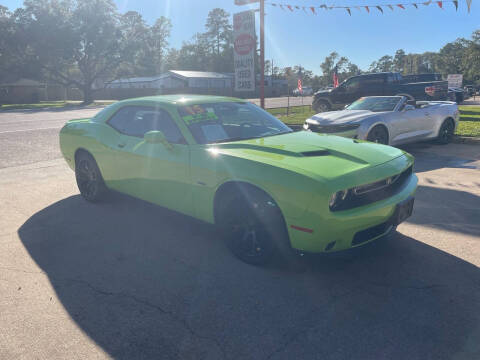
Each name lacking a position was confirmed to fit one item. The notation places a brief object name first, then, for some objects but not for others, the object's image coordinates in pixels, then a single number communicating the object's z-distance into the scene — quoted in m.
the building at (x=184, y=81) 59.78
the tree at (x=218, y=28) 102.38
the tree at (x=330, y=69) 92.28
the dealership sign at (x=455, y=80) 22.17
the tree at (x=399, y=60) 124.07
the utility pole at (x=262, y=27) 11.36
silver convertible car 8.04
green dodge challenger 3.03
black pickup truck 16.28
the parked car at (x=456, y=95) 23.54
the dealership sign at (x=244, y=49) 10.66
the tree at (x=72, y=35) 41.22
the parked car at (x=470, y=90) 35.36
